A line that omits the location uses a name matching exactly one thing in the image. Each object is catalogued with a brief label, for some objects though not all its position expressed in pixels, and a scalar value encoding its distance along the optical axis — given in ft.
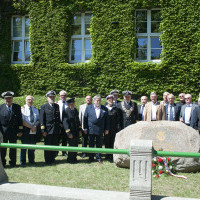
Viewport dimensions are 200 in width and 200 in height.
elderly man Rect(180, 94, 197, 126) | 27.73
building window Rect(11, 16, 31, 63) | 47.80
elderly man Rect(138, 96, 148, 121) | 29.99
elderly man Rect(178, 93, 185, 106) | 30.86
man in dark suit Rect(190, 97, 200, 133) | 26.63
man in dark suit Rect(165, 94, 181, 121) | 28.55
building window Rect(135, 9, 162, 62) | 43.65
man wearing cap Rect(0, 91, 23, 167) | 24.02
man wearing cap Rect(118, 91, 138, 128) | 29.07
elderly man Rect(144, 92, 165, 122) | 28.35
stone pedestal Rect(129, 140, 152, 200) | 9.57
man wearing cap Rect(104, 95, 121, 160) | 28.25
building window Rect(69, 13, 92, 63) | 45.68
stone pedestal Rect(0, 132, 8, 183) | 11.68
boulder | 21.68
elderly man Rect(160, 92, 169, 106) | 29.99
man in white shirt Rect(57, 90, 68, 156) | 28.24
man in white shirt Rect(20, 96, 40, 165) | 24.93
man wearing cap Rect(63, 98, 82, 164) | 25.99
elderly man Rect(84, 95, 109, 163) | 26.37
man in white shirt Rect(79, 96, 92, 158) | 28.76
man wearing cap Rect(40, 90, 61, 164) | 25.68
